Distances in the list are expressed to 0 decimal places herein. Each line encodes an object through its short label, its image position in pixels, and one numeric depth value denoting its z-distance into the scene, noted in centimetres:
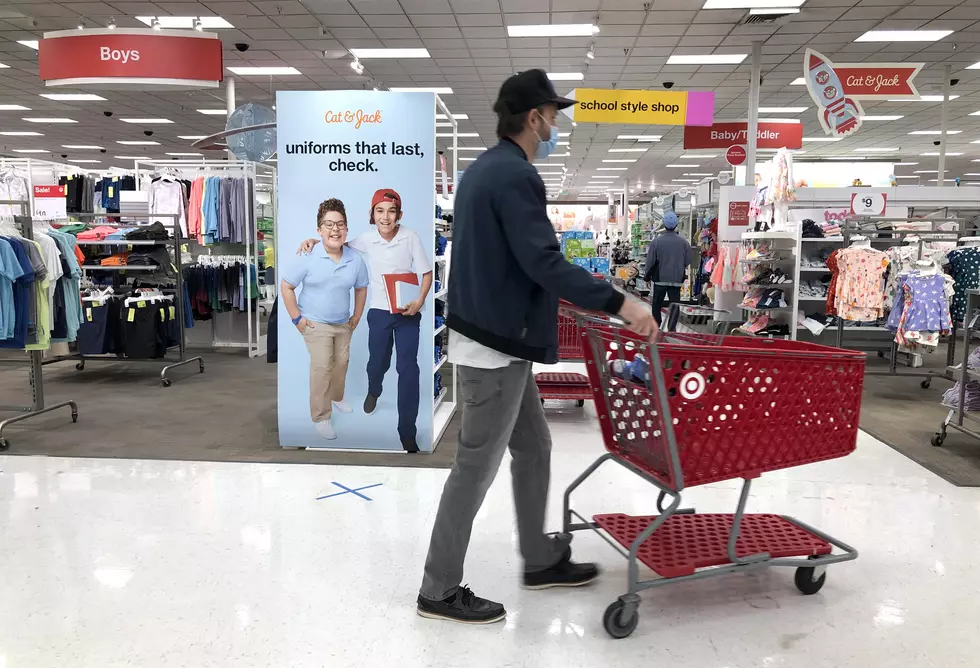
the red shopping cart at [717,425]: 235
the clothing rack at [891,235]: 725
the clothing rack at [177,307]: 725
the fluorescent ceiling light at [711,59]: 1123
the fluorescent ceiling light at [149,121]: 1712
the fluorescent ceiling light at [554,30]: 984
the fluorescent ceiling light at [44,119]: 1698
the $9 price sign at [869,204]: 919
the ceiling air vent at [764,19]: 915
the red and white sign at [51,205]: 932
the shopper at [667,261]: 973
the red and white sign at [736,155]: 1151
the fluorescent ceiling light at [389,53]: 1118
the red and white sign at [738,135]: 1259
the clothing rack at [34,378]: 516
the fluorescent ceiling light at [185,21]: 972
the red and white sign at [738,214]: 984
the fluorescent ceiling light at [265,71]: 1226
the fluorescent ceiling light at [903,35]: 1005
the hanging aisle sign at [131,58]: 722
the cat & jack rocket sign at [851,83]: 852
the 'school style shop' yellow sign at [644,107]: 879
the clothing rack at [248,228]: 882
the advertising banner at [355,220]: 427
